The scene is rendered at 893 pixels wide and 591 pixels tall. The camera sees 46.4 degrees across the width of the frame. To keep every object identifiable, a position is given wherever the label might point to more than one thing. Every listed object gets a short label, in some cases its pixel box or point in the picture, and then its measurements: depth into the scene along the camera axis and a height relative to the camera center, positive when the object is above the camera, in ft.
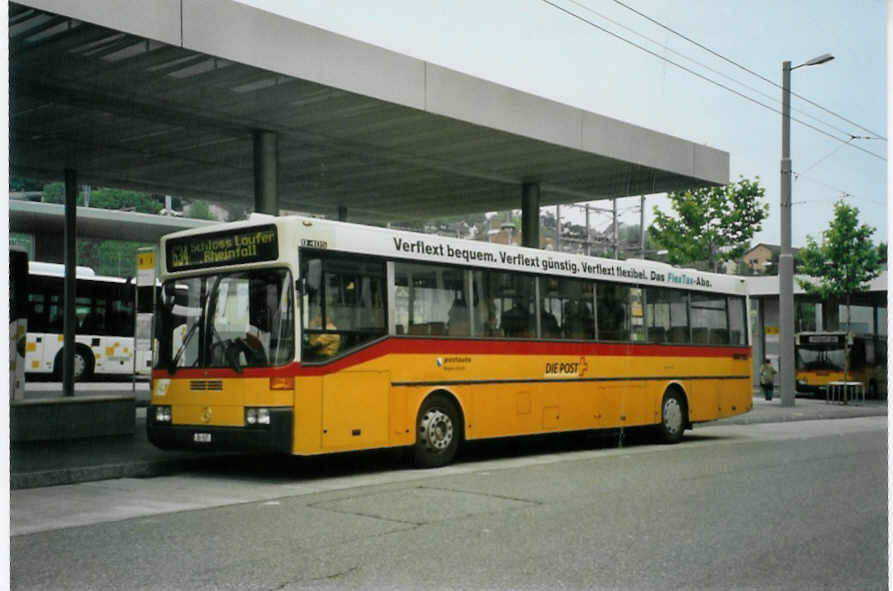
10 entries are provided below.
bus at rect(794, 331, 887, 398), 93.40 -4.81
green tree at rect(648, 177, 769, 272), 97.40 +9.24
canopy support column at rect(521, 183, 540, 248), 73.36 +7.31
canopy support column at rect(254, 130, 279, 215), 56.44 +8.05
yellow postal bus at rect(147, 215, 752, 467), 38.45 -0.92
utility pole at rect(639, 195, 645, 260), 103.17 +10.03
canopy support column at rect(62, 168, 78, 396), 68.73 +3.88
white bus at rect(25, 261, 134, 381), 100.01 -0.62
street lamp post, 93.86 +0.00
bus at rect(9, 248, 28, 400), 47.29 +0.04
